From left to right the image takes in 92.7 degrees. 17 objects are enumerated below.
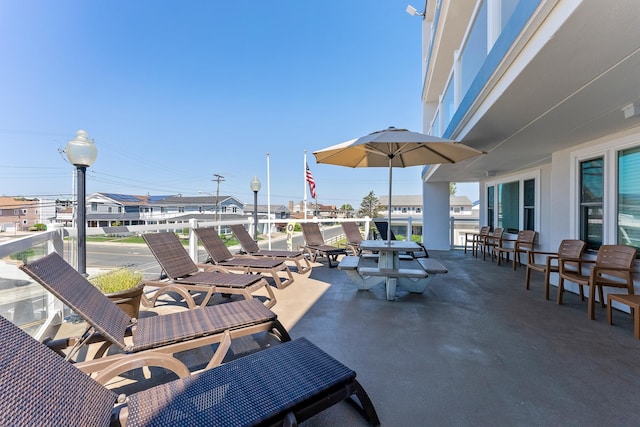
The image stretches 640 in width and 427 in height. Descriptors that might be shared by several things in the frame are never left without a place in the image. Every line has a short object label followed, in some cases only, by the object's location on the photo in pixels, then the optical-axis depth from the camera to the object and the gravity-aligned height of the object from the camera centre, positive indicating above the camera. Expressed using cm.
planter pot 255 -76
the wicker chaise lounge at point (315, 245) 627 -76
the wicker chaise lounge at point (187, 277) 330 -79
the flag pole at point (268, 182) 2252 +217
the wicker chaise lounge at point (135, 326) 174 -81
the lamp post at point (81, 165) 294 +47
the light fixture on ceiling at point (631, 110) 296 +101
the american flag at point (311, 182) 1471 +140
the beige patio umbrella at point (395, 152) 380 +89
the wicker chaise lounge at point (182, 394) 105 -84
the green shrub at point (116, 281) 291 -69
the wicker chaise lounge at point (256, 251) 533 -75
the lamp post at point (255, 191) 675 +47
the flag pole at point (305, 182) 1526 +165
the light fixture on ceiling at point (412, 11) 959 +633
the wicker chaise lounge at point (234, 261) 433 -77
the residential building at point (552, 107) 193 +105
